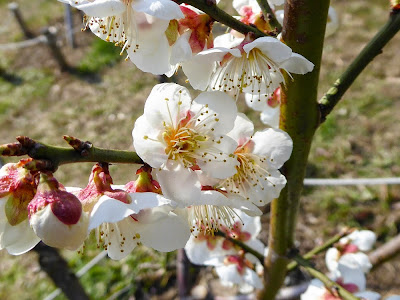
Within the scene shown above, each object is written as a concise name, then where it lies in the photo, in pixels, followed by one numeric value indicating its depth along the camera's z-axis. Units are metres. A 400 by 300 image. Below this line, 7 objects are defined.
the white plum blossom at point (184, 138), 0.09
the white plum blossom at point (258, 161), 0.10
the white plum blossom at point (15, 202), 0.08
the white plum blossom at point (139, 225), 0.08
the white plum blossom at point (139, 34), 0.09
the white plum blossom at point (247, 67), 0.09
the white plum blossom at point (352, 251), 0.17
